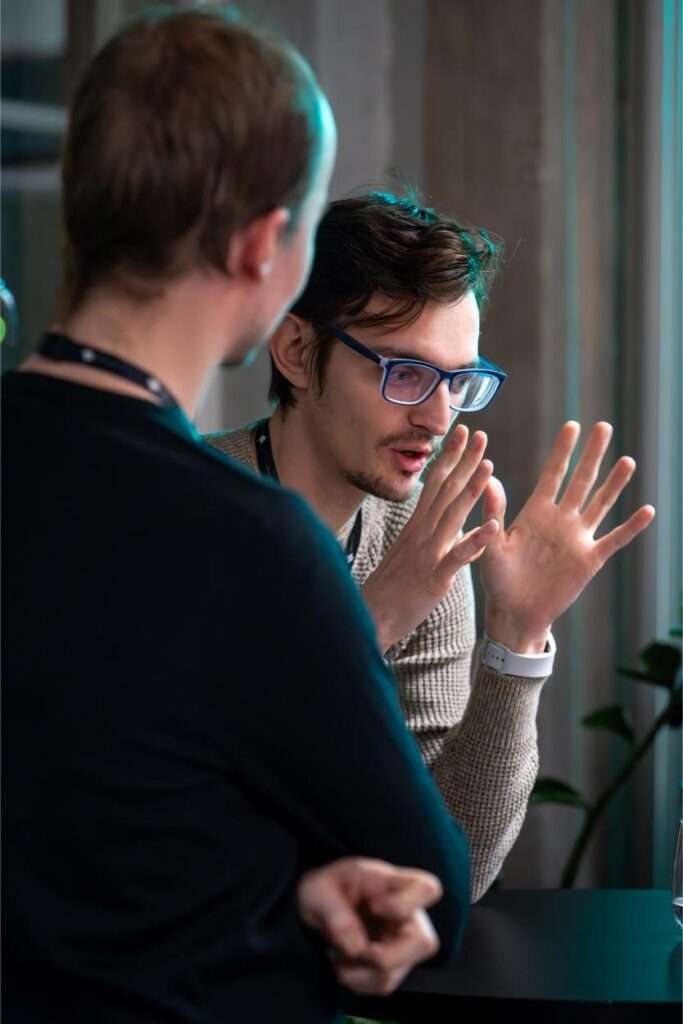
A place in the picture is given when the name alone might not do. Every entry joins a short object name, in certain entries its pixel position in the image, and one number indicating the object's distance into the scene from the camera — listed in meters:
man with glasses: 2.51
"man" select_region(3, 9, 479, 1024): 1.99
